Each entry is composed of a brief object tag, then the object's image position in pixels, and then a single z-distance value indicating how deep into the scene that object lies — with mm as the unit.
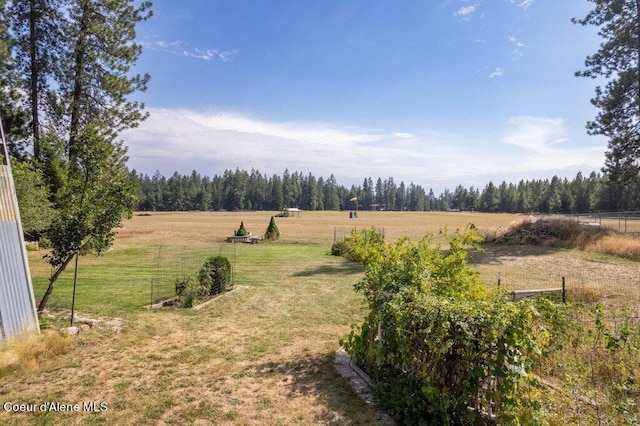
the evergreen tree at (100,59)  15633
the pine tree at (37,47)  15531
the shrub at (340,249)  21692
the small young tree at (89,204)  7113
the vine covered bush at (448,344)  3412
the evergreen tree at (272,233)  31488
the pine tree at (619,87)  19281
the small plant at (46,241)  6922
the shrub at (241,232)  31817
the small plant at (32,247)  21078
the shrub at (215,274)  11430
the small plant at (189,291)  10172
